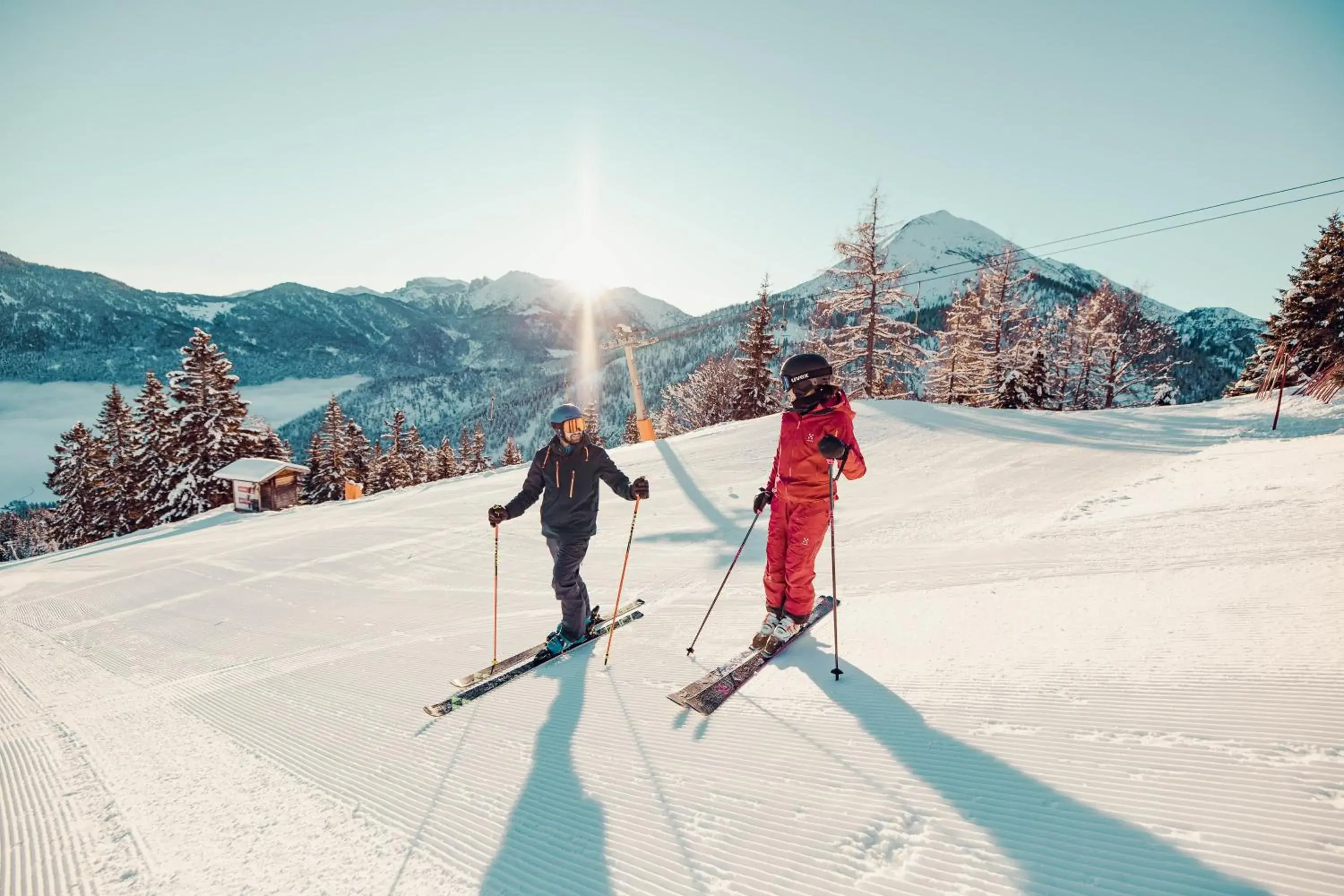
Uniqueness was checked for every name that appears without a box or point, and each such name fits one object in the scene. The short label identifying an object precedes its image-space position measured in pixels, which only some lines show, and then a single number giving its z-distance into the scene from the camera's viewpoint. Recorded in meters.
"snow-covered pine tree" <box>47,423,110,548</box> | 30.59
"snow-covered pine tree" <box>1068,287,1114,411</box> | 25.78
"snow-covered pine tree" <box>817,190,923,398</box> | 21.81
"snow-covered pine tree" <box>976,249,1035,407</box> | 26.17
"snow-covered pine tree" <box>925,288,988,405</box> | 27.11
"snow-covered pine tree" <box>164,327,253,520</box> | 27.55
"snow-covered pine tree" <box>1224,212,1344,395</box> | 19.91
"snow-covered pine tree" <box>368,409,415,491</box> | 39.81
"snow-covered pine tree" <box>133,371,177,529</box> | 27.36
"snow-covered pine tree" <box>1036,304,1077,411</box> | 27.80
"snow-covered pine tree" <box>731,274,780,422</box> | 28.50
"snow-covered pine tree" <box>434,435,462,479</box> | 43.88
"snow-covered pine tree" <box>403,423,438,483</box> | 43.41
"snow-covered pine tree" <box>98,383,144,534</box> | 27.81
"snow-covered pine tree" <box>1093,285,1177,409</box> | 26.09
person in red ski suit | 3.76
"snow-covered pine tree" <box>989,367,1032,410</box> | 26.62
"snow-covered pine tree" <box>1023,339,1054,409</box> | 26.84
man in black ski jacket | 4.46
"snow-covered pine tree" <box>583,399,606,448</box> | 45.85
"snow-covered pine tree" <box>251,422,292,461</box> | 31.32
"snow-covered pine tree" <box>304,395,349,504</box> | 36.72
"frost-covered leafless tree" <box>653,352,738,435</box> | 34.19
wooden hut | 23.14
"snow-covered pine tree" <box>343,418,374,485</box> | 38.62
